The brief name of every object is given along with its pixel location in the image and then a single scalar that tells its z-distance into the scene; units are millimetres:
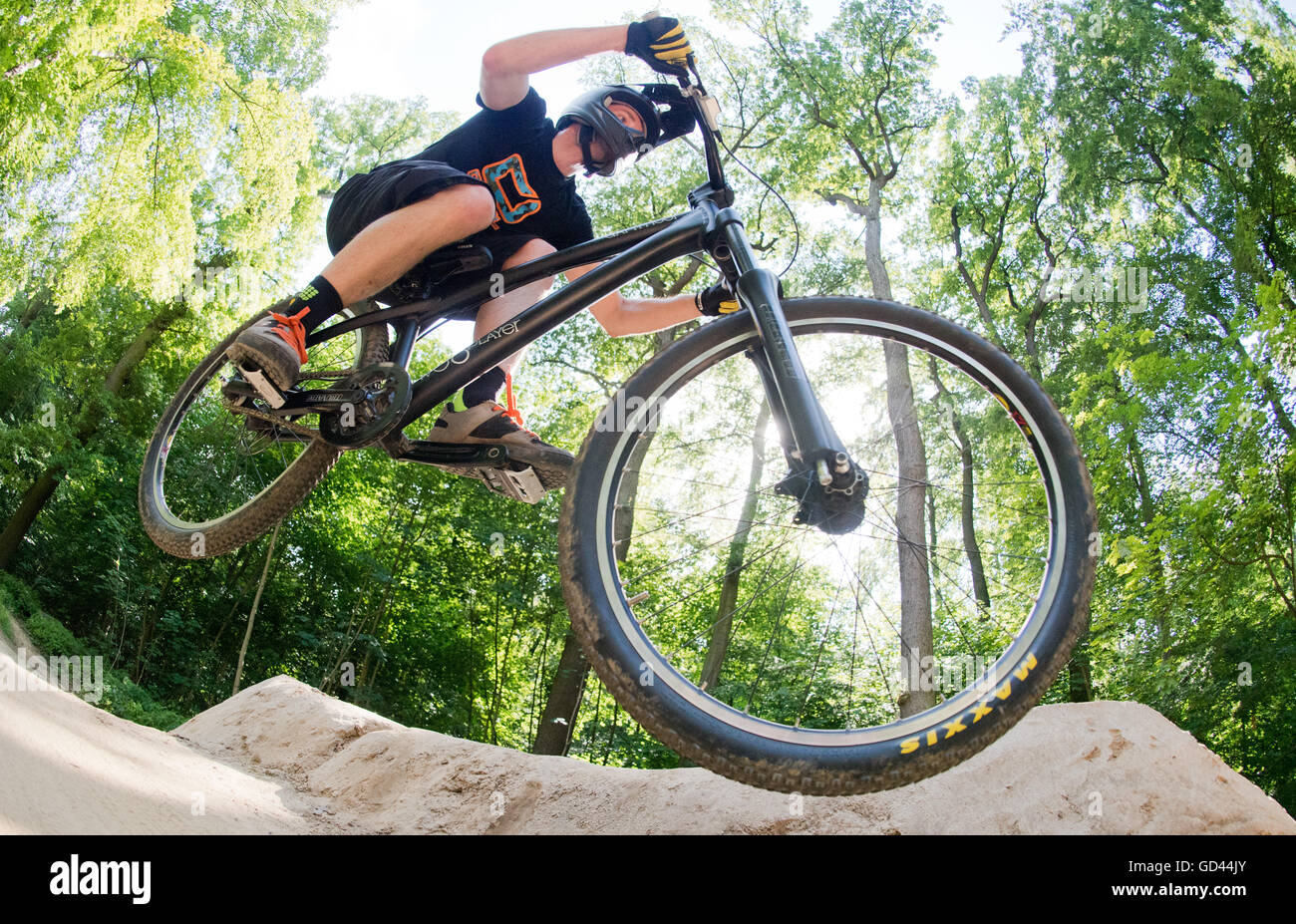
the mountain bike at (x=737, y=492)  1479
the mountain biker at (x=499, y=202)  2221
